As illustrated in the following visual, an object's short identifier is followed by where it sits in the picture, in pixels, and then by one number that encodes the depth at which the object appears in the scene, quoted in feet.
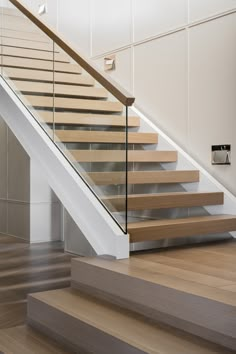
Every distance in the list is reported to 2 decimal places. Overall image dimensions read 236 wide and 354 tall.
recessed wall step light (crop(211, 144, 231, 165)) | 15.30
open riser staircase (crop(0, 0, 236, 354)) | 8.48
